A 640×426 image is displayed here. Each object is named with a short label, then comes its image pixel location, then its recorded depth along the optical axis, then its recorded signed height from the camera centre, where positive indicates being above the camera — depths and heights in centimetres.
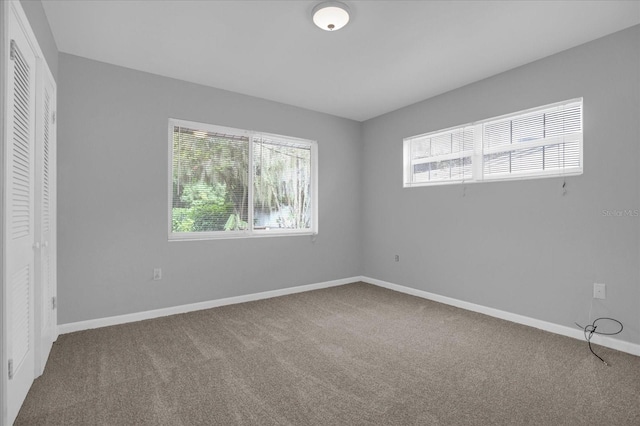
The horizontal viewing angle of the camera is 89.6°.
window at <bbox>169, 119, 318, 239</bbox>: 371 +35
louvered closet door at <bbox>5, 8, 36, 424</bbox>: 165 -4
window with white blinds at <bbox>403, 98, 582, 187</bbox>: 303 +71
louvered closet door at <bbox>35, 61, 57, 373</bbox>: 222 -6
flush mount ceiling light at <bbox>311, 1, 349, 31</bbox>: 230 +145
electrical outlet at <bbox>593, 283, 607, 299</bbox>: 278 -67
